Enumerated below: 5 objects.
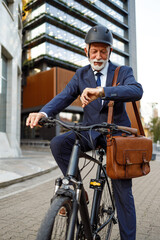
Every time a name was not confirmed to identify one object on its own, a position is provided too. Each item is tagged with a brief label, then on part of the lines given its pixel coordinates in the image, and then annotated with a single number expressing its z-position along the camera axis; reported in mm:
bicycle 1479
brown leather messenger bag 2068
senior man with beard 2113
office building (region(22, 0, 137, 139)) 34594
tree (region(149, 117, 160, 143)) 41750
